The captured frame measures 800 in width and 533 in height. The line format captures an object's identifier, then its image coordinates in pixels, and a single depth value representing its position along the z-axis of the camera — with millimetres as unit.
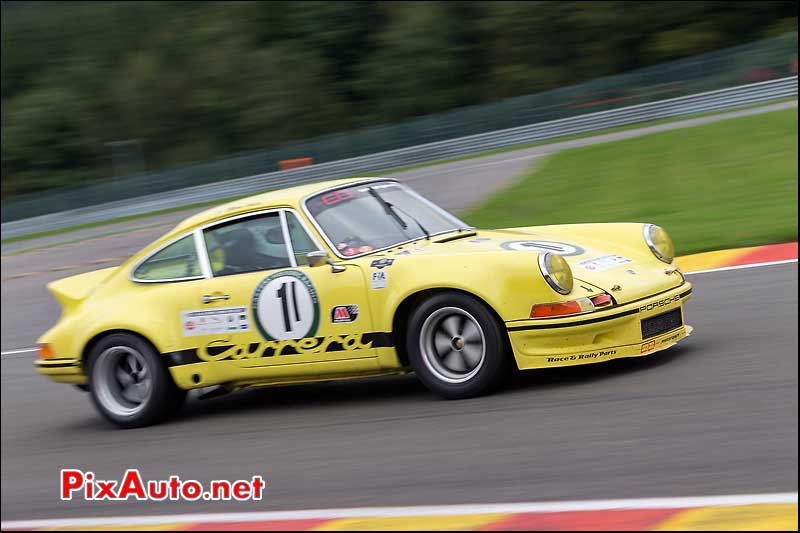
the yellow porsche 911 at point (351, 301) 11391
